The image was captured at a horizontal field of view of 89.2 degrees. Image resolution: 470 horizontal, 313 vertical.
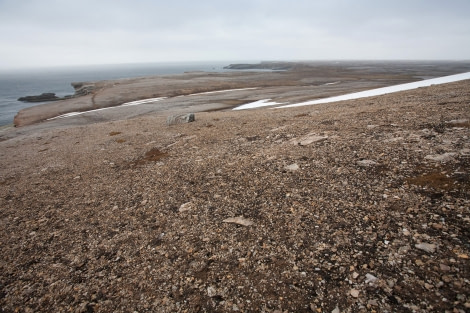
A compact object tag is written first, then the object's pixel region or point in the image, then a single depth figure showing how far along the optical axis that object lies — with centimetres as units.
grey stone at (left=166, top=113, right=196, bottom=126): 2020
